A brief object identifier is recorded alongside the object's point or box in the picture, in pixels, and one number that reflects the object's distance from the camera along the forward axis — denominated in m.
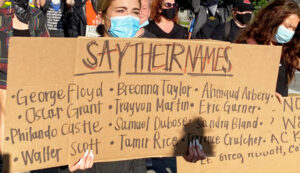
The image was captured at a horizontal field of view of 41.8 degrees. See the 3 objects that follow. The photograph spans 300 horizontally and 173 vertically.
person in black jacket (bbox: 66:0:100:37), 5.67
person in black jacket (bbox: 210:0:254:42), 4.82
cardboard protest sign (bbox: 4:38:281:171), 1.77
